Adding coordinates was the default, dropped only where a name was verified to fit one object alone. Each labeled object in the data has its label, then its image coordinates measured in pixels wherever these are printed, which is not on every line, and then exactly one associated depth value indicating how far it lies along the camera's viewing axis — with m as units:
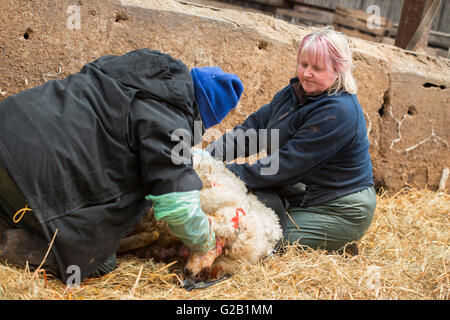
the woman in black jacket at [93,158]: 2.08
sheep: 2.61
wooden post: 4.76
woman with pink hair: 2.87
